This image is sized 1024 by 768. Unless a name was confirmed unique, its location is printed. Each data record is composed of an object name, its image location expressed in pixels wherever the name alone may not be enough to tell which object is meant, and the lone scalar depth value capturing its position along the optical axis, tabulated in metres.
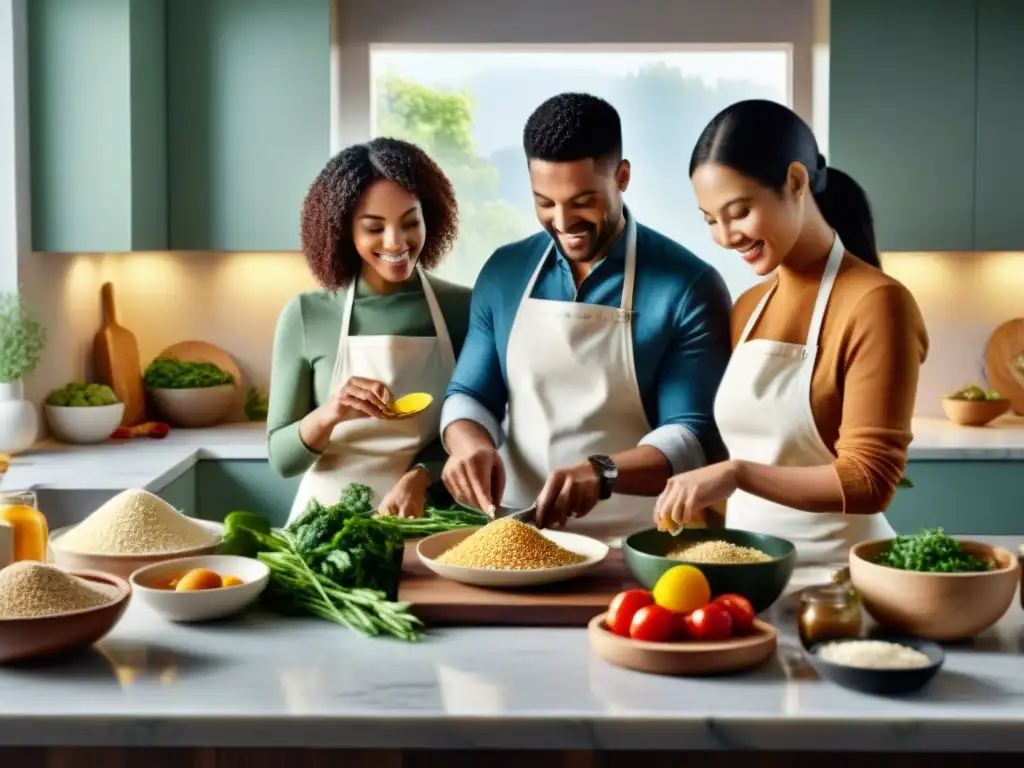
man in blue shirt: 2.53
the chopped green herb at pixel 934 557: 1.77
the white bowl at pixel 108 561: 2.04
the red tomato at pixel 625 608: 1.71
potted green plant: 3.59
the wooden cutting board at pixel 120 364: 4.27
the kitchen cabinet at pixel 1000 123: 4.07
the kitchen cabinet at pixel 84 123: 3.85
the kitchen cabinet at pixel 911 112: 4.07
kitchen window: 4.47
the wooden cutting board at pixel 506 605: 1.90
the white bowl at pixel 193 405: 4.30
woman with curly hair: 2.83
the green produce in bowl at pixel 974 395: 4.17
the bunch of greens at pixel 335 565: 1.87
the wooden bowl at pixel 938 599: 1.73
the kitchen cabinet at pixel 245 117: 4.14
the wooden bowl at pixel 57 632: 1.65
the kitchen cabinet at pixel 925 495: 3.81
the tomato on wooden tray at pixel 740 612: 1.71
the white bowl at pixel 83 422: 3.94
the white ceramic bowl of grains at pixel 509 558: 1.96
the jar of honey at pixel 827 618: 1.68
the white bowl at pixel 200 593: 1.85
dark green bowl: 1.85
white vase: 3.64
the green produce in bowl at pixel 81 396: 3.98
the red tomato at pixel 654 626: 1.67
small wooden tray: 1.63
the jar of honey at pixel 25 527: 2.09
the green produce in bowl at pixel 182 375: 4.33
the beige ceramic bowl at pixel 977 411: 4.15
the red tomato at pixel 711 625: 1.67
